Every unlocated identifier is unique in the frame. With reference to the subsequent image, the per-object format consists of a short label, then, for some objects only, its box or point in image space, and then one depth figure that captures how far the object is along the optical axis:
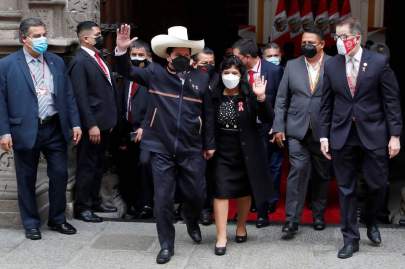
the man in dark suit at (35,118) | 6.40
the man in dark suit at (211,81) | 6.32
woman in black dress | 6.13
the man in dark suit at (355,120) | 5.85
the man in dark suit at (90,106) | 6.94
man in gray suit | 6.62
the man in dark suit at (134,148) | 7.21
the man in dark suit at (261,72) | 6.71
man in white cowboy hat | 5.89
